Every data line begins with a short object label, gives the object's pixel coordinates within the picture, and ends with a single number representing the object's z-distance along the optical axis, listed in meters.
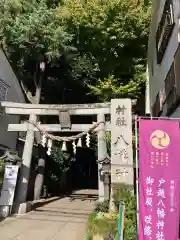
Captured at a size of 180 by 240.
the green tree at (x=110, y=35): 20.27
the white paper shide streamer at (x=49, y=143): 14.55
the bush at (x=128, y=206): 7.96
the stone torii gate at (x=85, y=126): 11.84
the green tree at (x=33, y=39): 18.45
